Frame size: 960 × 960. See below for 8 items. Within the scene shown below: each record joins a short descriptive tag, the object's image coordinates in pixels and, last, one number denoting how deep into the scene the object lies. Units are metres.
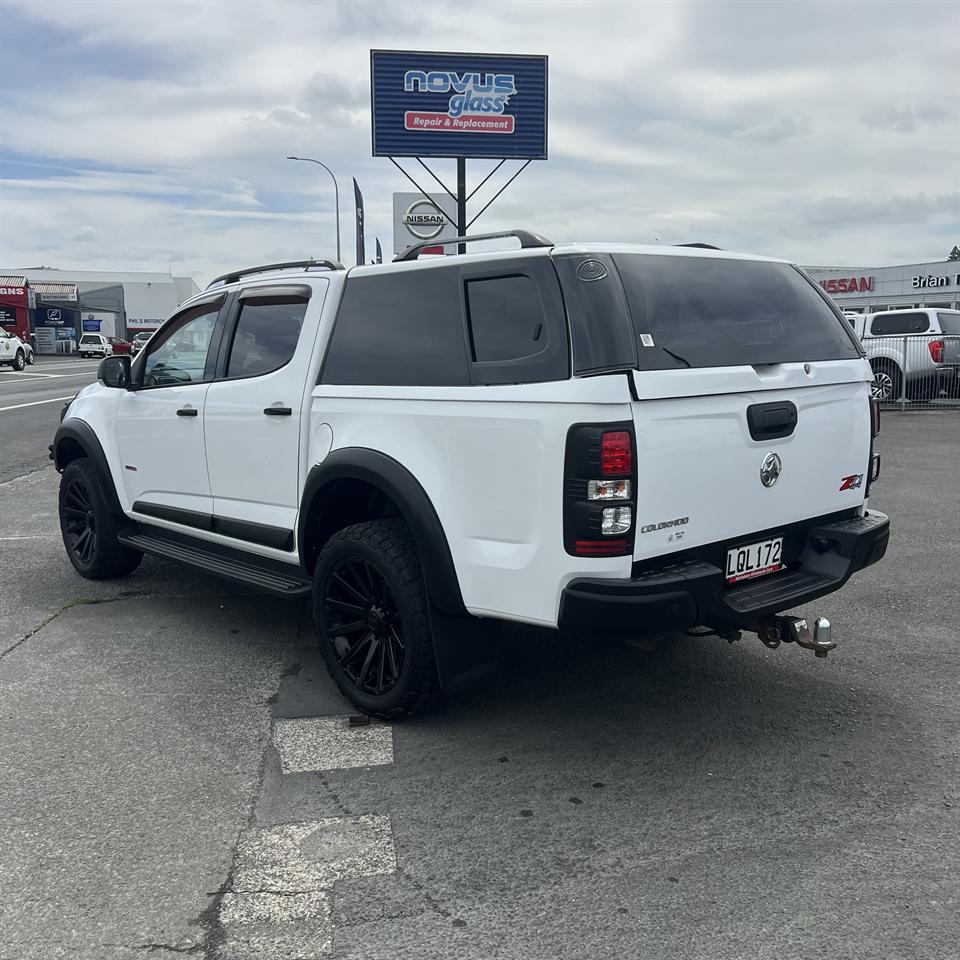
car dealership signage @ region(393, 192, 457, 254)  21.75
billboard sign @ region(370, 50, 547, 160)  20.16
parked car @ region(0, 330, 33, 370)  38.59
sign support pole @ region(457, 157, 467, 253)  20.08
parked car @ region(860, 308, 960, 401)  17.06
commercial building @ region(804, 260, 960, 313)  47.84
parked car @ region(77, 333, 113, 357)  55.38
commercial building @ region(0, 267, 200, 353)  60.00
